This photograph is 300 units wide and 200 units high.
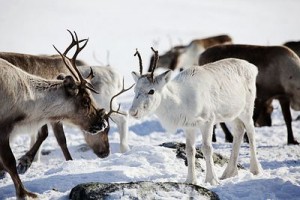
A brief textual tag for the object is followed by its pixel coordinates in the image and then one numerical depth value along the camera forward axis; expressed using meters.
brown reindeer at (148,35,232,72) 42.50
